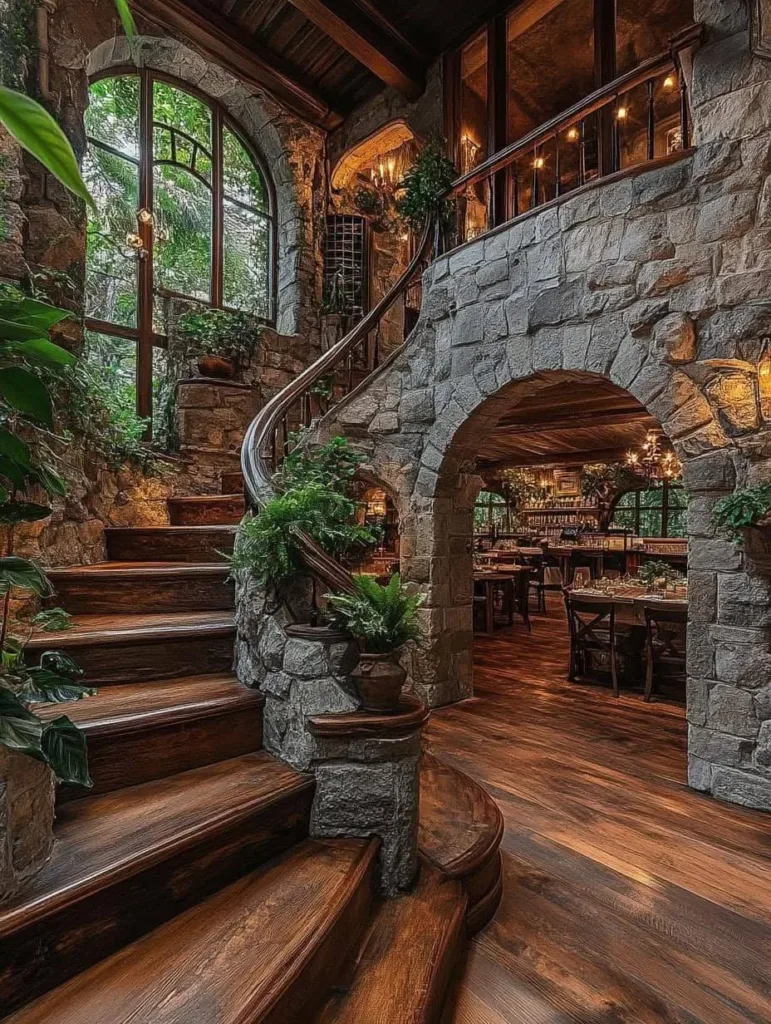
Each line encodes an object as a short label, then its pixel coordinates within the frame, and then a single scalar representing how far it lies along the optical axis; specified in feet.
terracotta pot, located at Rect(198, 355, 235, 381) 17.69
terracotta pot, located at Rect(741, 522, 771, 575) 8.57
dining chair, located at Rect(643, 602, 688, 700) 13.97
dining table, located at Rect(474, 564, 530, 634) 22.80
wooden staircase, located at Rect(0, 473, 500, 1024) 3.75
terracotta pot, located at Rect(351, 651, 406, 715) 5.59
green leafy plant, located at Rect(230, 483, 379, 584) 6.19
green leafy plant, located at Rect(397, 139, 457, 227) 14.32
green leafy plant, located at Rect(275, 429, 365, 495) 8.07
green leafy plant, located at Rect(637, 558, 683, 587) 16.12
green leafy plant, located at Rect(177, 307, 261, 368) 18.44
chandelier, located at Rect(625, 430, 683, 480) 23.90
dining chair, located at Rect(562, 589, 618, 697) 15.21
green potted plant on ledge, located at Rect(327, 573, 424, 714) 5.60
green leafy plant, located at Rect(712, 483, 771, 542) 8.40
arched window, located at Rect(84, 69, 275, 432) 17.13
